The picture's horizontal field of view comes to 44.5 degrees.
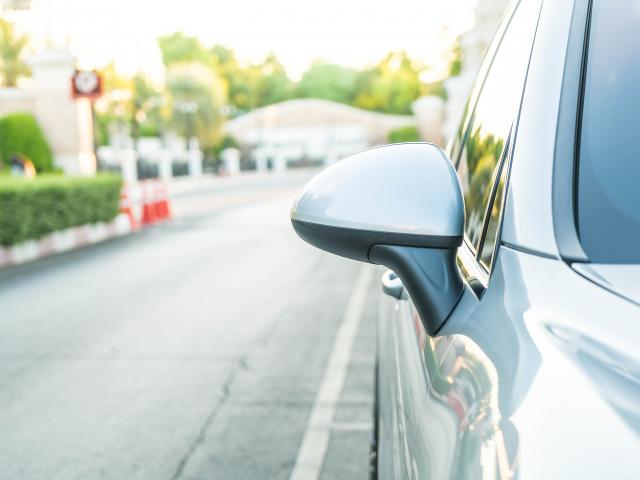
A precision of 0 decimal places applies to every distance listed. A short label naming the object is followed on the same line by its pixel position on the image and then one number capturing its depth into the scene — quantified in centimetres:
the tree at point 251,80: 9300
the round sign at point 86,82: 1694
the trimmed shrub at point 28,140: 2262
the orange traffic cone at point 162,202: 1861
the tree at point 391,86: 9294
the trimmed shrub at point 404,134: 6234
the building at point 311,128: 7075
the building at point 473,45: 1981
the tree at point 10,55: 5772
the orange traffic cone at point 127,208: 1653
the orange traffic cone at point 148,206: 1766
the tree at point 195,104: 5650
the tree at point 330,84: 10206
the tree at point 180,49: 9588
